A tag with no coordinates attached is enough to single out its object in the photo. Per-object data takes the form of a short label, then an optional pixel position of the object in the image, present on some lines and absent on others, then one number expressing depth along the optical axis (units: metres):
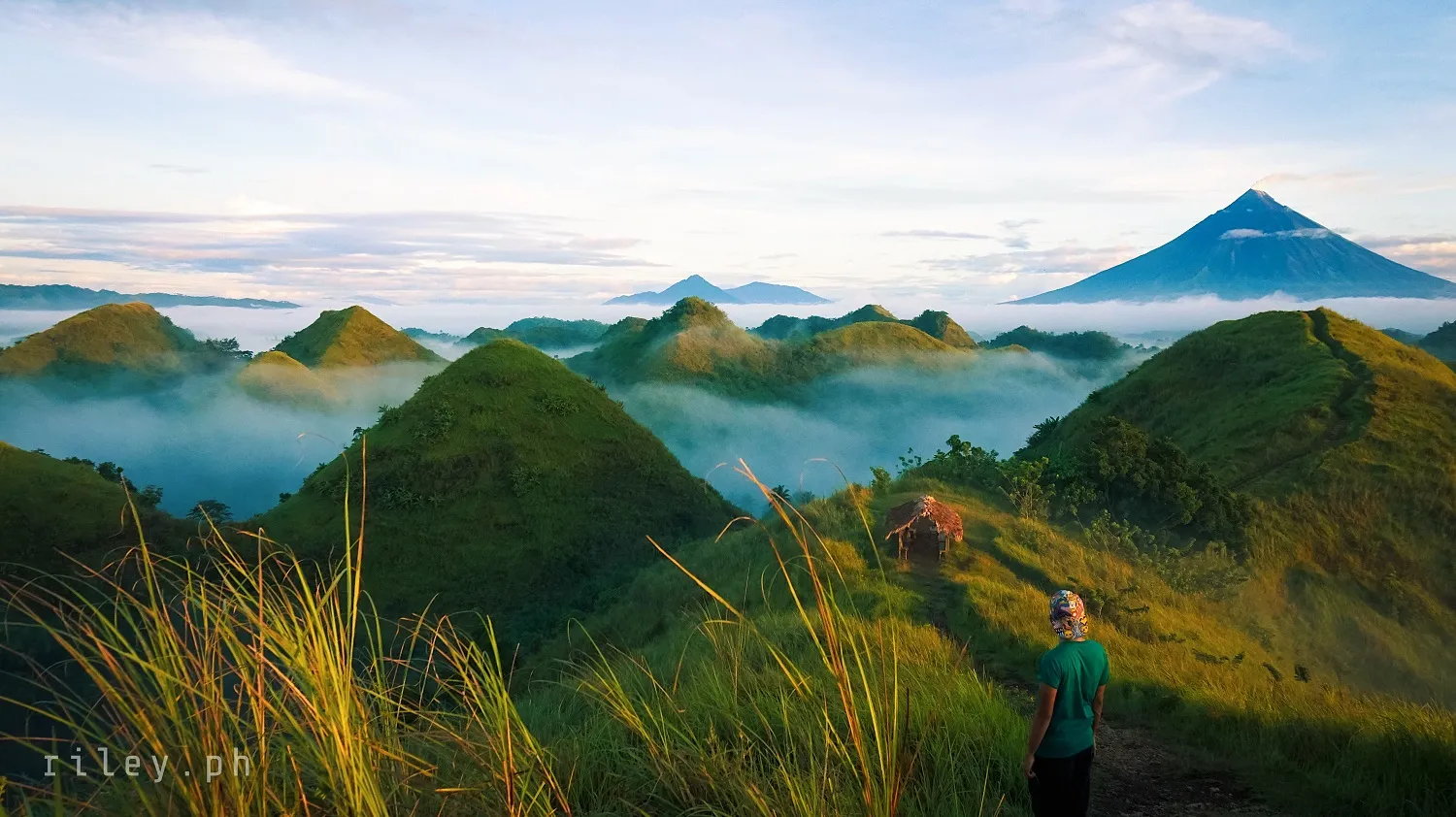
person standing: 4.85
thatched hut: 14.84
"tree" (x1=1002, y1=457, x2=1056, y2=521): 19.75
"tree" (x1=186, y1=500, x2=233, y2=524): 51.08
